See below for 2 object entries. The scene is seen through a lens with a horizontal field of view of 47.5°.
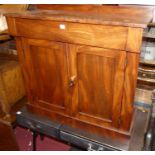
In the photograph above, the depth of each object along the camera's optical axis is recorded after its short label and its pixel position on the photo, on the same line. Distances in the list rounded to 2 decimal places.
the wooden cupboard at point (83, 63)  0.91
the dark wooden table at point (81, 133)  1.16
